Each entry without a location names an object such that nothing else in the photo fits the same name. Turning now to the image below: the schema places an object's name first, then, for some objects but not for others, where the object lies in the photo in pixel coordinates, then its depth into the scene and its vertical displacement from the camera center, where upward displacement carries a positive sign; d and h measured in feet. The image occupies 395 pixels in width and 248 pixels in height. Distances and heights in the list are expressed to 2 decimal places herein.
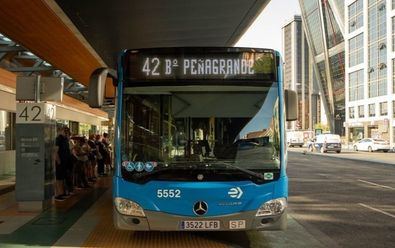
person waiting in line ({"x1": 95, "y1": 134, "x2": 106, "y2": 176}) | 59.13 -1.56
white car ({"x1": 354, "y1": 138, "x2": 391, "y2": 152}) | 177.78 -1.70
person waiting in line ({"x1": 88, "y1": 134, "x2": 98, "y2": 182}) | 53.67 -1.69
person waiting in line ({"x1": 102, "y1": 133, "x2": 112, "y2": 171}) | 62.49 -1.62
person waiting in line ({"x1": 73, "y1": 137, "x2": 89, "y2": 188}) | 46.14 -1.88
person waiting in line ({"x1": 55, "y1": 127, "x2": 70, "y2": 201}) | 38.91 -1.01
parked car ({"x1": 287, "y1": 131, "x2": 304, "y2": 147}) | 257.75 +0.52
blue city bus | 23.03 +0.01
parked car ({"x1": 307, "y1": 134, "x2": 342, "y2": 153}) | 165.68 -0.91
